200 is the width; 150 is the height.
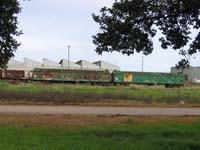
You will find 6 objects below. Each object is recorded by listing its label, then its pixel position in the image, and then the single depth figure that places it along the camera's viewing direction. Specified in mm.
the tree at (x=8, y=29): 19856
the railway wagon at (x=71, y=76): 88875
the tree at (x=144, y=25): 12570
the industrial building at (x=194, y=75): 153625
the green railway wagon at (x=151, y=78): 91000
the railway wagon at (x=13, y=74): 89625
